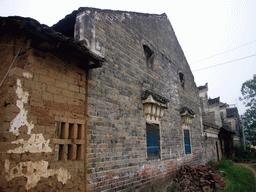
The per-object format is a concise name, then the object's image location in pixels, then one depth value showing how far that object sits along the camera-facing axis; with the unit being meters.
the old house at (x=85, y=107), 3.18
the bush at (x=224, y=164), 12.46
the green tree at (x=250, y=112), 21.73
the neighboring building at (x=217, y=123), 13.74
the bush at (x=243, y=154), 19.30
